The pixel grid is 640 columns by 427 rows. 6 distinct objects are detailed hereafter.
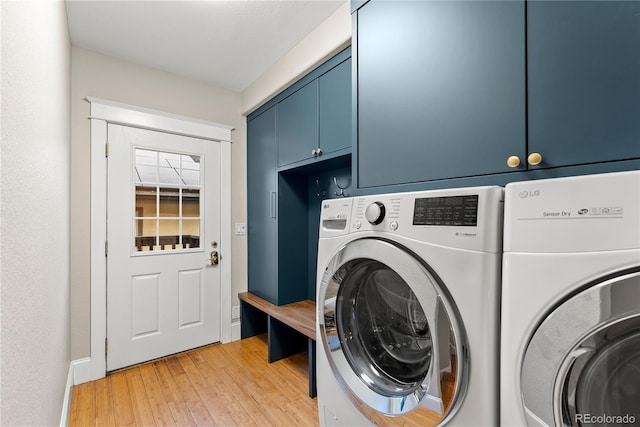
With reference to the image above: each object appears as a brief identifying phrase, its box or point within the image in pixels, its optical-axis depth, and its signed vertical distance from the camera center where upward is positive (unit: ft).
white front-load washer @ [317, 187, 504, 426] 2.39 -0.96
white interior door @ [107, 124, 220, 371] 7.46 -0.87
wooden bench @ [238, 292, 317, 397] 6.48 -3.13
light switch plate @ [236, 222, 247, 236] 9.39 -0.52
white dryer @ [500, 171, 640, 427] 1.77 -0.57
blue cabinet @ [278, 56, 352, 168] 5.85 +2.07
